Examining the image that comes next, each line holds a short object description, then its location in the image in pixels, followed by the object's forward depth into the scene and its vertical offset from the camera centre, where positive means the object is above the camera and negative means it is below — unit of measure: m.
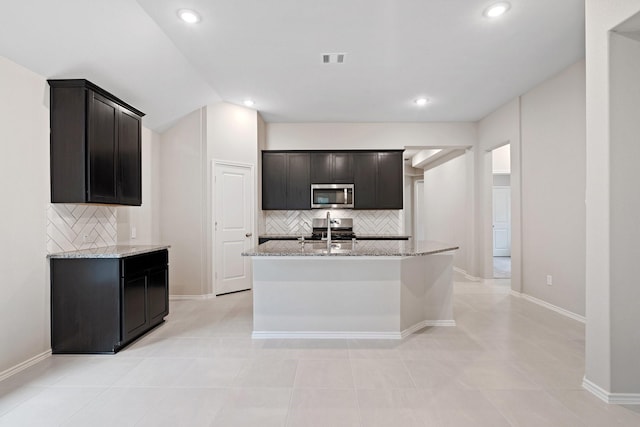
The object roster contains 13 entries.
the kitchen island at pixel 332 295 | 3.17 -0.81
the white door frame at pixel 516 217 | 4.72 -0.06
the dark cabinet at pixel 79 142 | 2.84 +0.66
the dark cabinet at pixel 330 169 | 5.88 +0.82
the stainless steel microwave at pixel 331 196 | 5.82 +0.32
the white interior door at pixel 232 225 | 4.87 -0.17
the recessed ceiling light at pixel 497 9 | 2.61 +1.69
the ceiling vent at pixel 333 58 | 3.44 +1.70
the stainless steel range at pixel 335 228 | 5.80 -0.26
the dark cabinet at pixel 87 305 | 2.83 -0.79
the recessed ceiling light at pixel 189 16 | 2.71 +1.71
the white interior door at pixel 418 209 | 9.52 +0.13
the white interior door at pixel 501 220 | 9.41 -0.21
